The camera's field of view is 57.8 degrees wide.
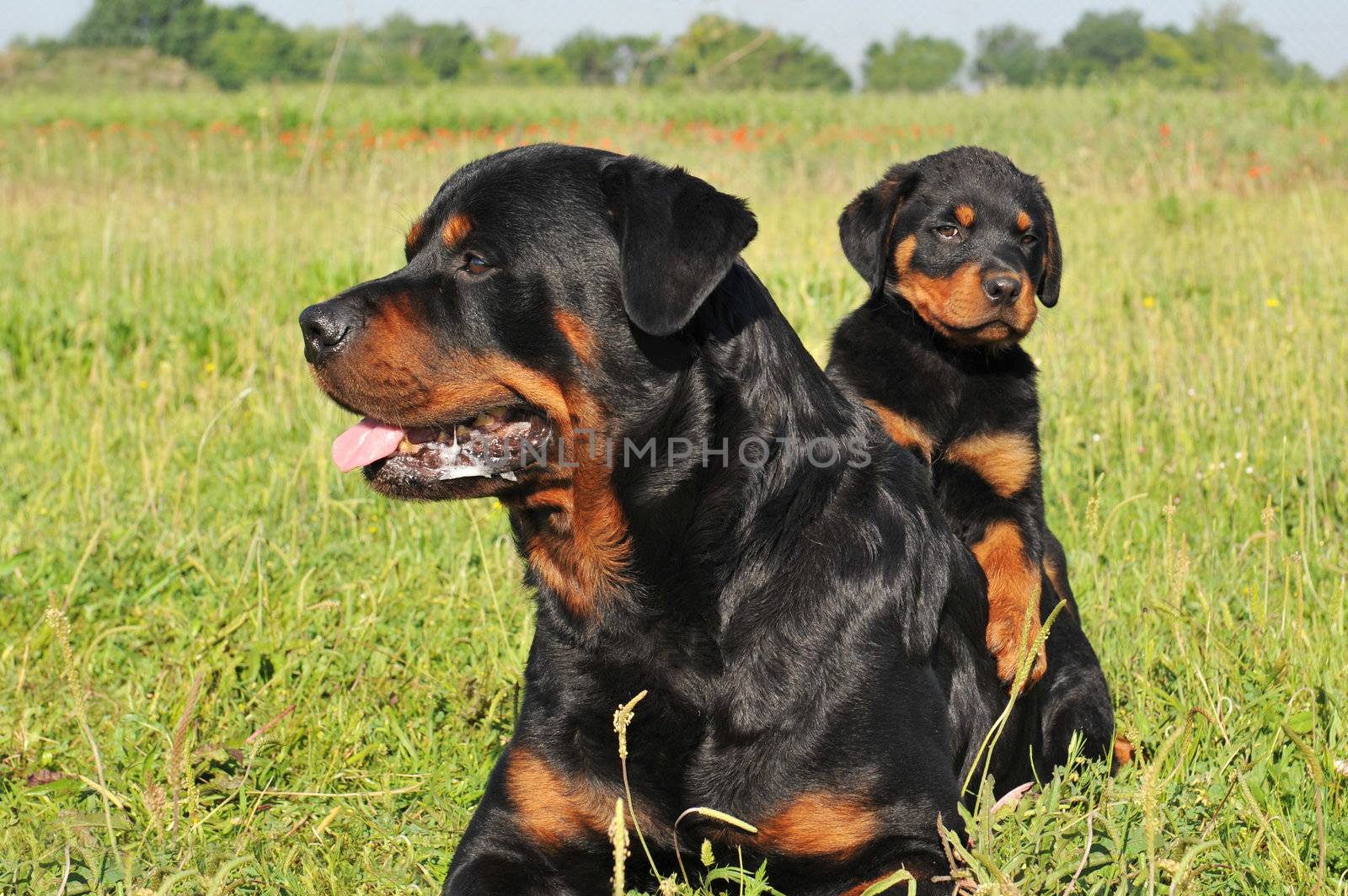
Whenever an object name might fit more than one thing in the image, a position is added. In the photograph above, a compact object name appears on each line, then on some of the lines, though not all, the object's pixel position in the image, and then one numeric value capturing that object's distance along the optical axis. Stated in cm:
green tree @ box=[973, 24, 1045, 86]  2420
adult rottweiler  235
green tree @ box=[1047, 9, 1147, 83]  2273
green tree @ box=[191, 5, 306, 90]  2544
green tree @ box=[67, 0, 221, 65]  2553
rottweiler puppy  321
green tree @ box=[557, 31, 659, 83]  2331
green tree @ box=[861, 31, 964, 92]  2561
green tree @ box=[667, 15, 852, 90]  1667
